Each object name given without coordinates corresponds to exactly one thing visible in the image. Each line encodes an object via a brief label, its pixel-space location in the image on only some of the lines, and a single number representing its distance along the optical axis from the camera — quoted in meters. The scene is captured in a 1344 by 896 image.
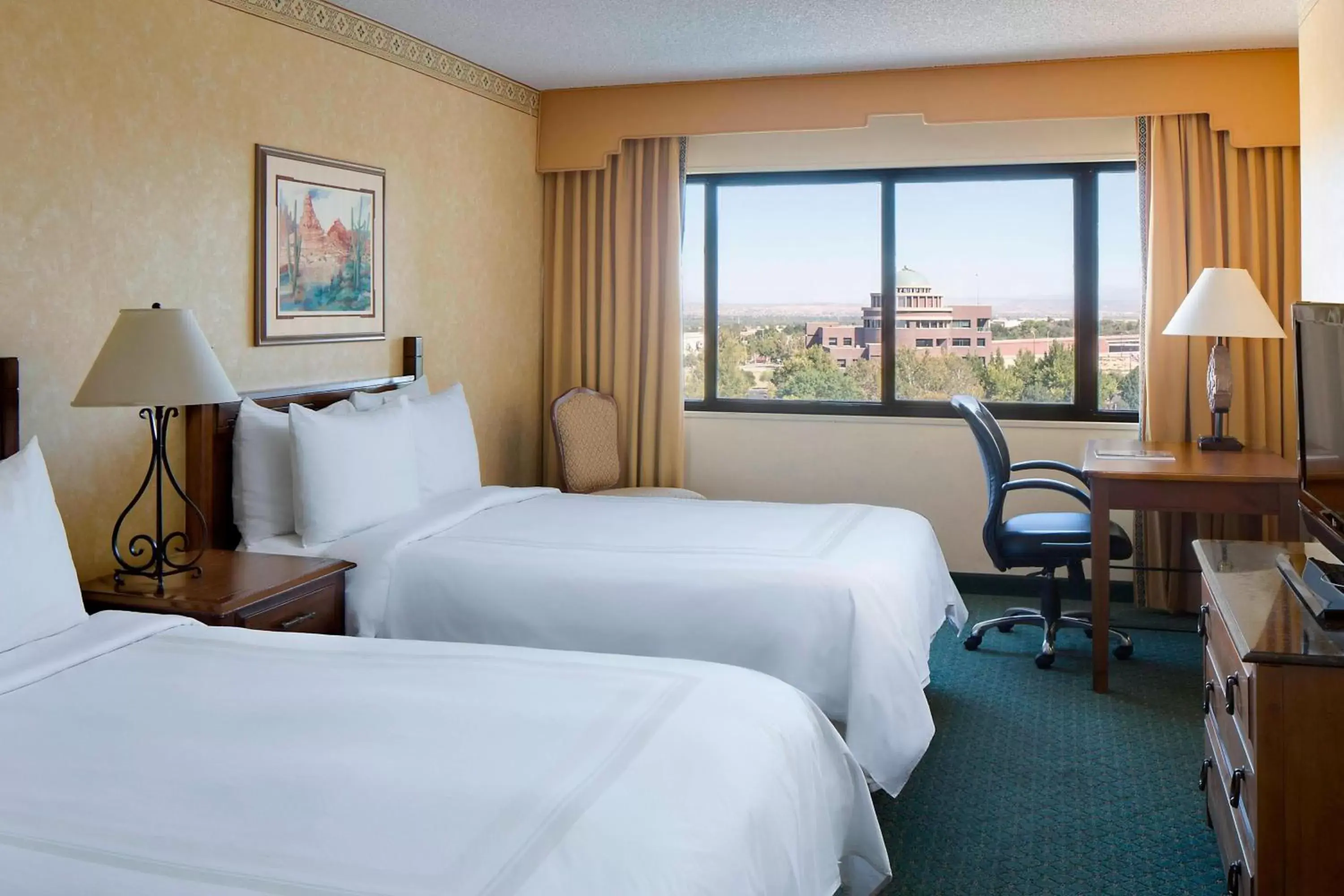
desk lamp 4.81
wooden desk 4.17
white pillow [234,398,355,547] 3.93
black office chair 4.72
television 2.45
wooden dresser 2.12
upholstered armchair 5.86
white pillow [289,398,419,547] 3.82
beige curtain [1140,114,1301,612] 5.34
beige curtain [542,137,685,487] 6.17
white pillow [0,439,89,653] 2.57
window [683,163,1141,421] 5.85
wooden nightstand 3.12
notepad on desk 4.68
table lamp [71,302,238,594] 3.06
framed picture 4.21
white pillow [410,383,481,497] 4.59
